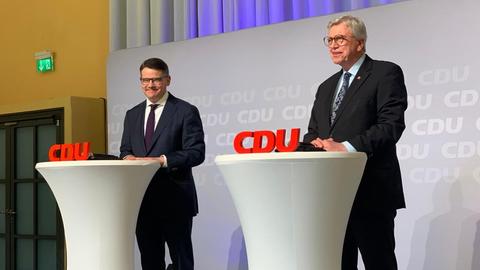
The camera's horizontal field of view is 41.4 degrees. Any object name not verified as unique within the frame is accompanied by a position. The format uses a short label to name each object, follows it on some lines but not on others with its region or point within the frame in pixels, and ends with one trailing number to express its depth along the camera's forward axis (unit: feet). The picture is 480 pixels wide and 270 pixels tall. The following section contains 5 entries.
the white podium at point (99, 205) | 7.61
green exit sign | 17.66
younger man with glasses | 8.98
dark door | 16.57
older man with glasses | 6.93
